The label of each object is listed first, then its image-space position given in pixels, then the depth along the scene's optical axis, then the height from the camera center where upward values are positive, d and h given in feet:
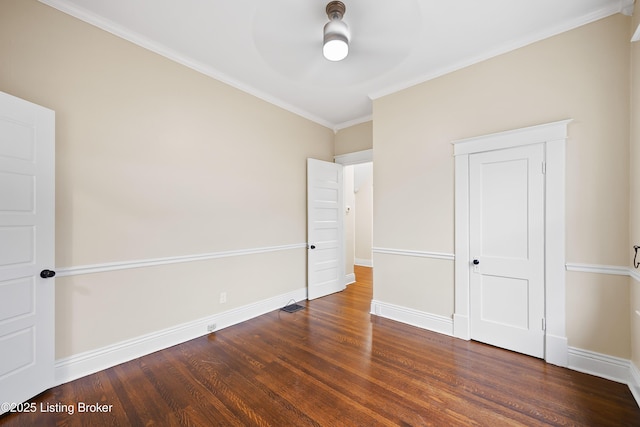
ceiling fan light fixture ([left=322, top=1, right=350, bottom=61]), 6.46 +4.70
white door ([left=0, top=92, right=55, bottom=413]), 5.56 -0.82
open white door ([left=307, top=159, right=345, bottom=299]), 13.37 -0.89
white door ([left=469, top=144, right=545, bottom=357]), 7.75 -1.12
